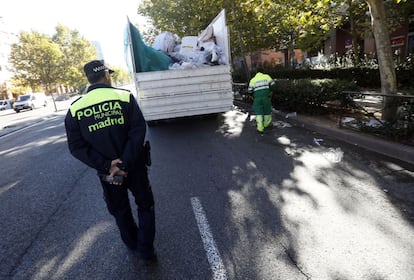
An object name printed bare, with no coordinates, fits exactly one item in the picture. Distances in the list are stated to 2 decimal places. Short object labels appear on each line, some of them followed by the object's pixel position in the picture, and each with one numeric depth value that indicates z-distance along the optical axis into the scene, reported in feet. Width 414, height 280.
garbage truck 24.40
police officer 7.55
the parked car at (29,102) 93.04
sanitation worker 23.72
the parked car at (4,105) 114.37
